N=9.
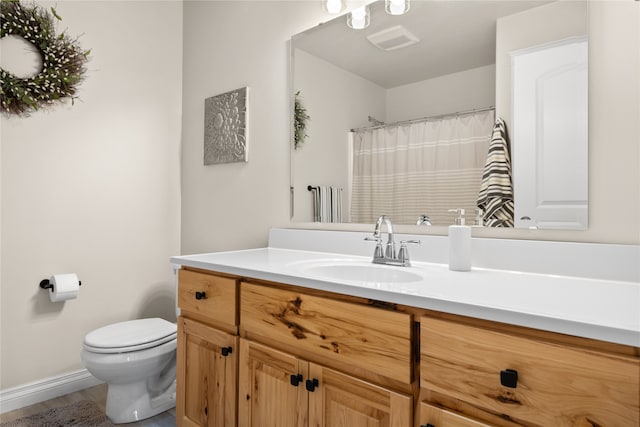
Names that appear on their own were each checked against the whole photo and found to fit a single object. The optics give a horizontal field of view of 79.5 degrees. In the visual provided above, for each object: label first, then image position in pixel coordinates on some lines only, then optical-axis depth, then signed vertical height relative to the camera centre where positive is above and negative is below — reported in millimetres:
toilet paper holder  2059 -387
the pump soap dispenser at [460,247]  1277 -116
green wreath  1946 +815
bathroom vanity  698 -318
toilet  1734 -710
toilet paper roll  2020 -399
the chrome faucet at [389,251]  1414 -147
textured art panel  2191 +508
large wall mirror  1228 +377
